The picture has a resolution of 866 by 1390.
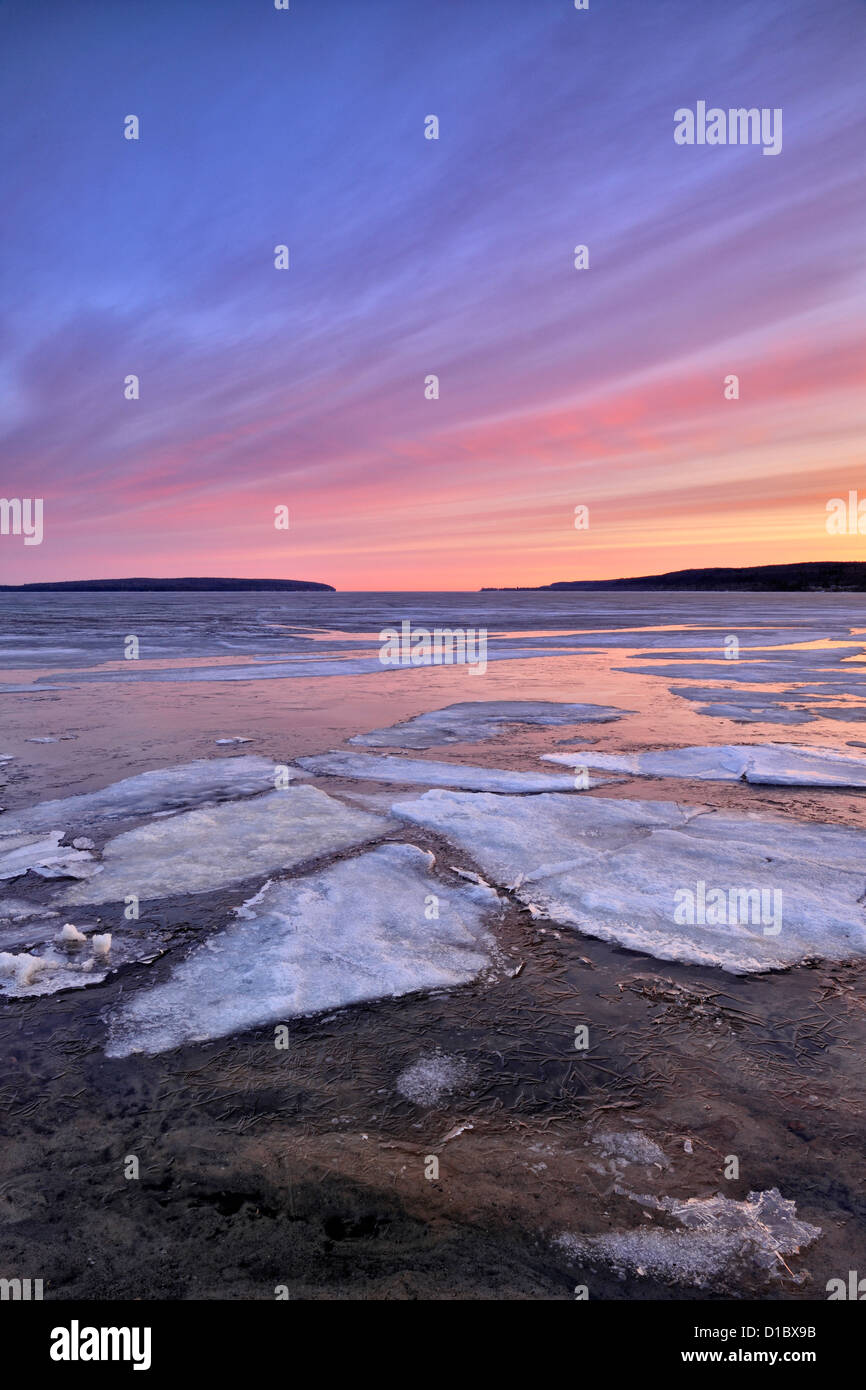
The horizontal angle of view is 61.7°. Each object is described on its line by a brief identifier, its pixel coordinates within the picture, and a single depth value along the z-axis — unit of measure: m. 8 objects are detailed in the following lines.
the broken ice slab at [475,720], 8.31
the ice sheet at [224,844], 4.24
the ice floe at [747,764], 6.52
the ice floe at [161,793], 5.38
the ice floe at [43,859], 4.36
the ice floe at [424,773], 6.37
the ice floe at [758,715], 9.45
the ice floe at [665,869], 3.61
